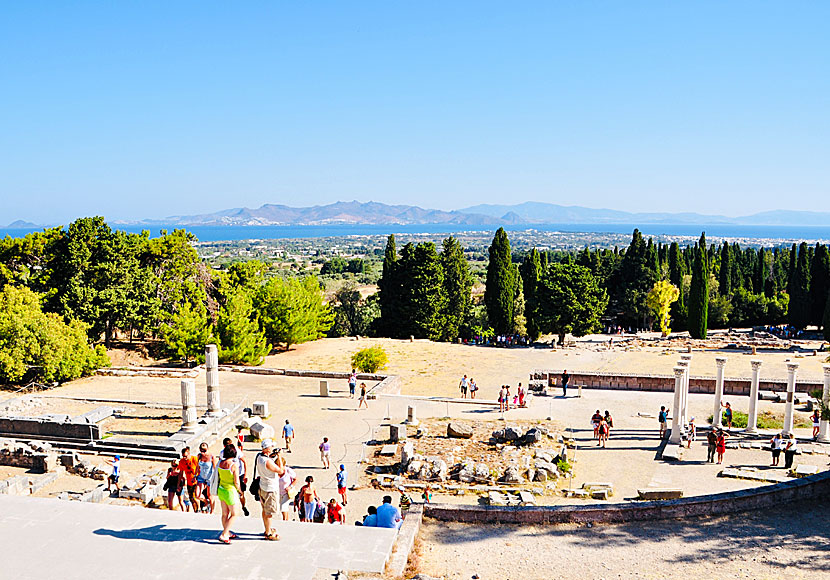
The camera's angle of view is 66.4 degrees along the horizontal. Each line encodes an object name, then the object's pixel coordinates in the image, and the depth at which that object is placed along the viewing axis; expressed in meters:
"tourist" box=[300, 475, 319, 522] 12.75
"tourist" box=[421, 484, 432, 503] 15.97
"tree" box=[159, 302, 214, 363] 35.12
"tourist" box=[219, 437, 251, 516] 10.36
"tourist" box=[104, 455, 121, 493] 17.56
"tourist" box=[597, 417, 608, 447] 22.88
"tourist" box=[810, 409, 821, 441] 23.48
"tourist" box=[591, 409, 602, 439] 23.40
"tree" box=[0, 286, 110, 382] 29.14
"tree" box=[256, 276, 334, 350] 41.28
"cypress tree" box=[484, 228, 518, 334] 57.47
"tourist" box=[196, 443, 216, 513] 12.70
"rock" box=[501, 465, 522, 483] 18.66
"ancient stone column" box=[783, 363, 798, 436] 23.41
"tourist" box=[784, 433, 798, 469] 20.12
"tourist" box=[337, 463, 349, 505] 16.42
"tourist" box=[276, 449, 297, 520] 12.28
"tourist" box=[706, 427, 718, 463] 21.05
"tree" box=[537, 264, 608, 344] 52.19
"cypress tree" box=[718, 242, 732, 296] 73.97
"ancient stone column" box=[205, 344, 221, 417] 23.72
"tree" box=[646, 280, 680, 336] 59.16
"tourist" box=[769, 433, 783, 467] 20.53
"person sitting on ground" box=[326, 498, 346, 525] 12.85
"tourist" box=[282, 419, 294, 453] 21.03
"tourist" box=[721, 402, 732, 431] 25.31
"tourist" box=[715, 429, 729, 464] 20.66
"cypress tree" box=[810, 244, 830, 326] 63.09
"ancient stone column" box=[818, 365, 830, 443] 23.16
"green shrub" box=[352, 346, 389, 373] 34.53
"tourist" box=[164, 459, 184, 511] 13.27
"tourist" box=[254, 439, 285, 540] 10.15
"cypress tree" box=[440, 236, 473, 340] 55.62
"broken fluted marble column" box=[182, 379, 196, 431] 22.59
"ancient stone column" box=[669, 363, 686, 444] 23.12
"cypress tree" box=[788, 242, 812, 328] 63.09
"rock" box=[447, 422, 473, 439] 22.95
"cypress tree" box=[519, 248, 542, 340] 65.99
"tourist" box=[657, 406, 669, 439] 24.17
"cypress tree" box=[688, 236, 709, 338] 56.31
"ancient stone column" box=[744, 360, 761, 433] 24.59
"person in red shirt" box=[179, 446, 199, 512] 13.14
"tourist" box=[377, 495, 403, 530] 11.82
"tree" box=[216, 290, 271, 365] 35.62
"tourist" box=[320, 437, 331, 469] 19.23
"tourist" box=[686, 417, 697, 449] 23.06
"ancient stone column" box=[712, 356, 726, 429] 25.20
